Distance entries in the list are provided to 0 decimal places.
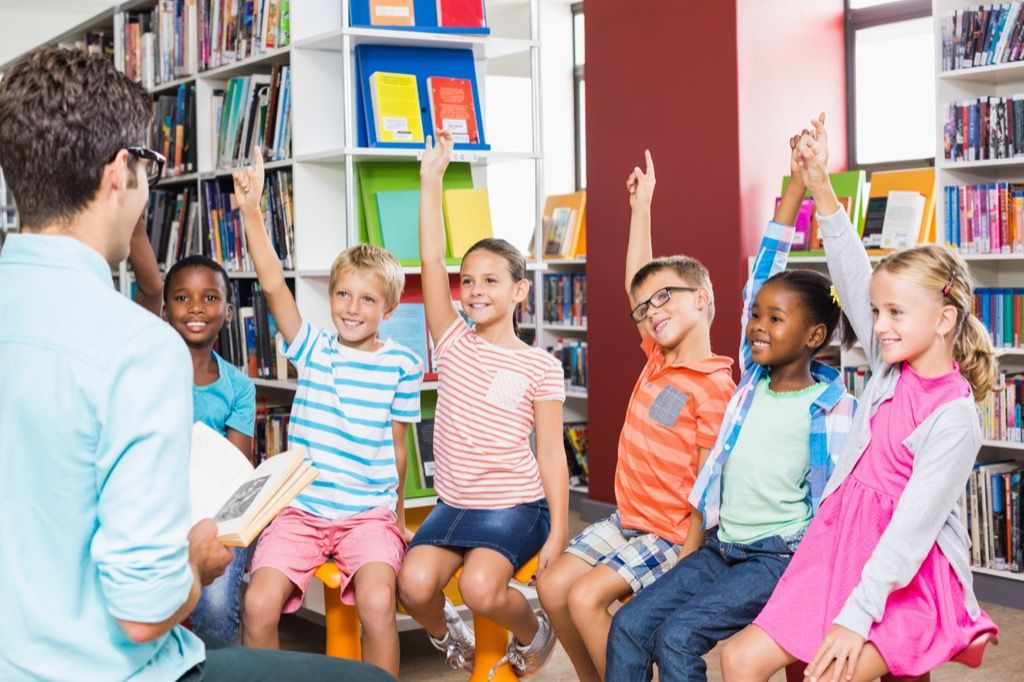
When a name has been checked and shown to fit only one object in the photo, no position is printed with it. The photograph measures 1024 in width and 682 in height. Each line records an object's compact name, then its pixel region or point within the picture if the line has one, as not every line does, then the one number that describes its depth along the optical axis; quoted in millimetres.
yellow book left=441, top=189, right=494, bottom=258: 3373
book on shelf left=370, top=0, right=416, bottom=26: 3258
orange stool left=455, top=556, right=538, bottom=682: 2807
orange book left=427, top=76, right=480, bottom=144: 3406
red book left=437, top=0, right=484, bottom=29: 3383
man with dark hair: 1234
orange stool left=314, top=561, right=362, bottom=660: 2768
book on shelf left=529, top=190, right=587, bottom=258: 6277
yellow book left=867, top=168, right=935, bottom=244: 4406
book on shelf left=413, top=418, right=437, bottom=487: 3389
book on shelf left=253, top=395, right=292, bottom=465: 3605
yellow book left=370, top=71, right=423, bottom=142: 3299
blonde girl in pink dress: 1942
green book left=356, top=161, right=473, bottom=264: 3314
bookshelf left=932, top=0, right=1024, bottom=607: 4070
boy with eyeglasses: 2471
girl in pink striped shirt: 2707
